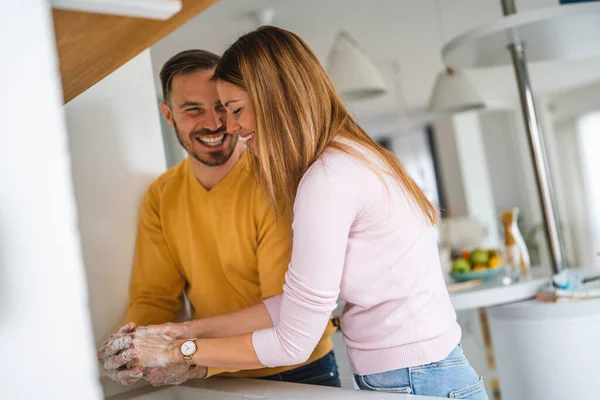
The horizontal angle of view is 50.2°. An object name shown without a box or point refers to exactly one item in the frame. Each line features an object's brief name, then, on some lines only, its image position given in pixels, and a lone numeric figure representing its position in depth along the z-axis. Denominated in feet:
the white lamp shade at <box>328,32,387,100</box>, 10.40
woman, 3.42
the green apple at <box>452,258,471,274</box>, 9.20
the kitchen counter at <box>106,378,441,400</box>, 3.34
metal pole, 6.94
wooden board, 2.30
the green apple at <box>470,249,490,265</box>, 9.18
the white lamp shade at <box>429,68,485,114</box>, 12.68
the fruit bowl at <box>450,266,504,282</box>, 8.95
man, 4.45
